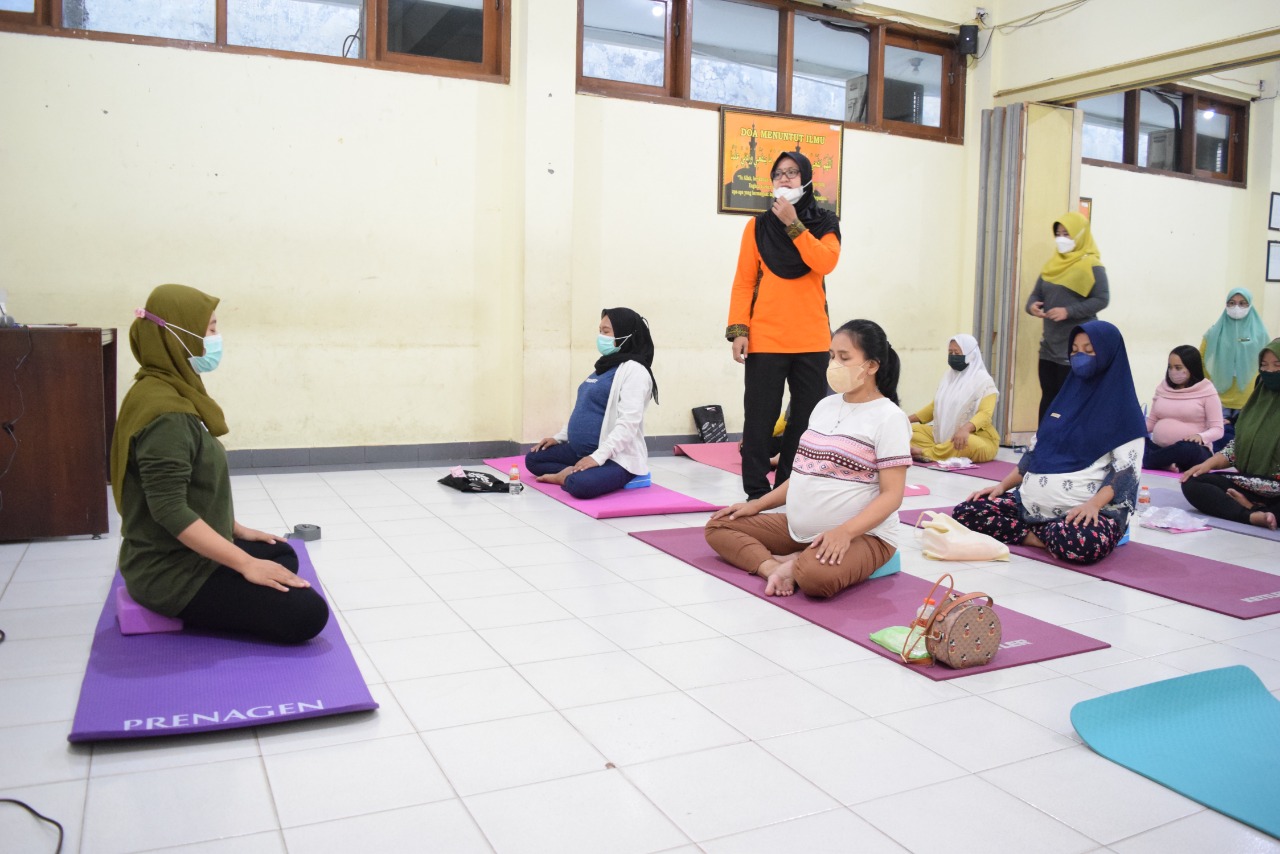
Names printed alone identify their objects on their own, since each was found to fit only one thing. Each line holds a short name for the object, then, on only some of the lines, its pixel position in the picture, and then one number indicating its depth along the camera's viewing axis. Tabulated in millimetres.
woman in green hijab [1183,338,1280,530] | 4734
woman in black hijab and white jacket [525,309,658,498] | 5000
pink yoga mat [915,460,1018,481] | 6071
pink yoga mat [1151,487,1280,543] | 4641
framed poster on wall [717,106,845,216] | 6898
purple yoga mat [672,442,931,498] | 6290
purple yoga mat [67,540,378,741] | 2240
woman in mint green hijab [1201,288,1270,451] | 6914
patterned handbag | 2727
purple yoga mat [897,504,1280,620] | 3467
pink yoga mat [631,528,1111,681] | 2914
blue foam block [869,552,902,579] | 3664
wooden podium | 3928
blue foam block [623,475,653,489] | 5253
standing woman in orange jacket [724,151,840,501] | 4699
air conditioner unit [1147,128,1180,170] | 9430
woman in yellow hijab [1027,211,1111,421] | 6695
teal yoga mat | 2062
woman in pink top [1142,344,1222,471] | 6070
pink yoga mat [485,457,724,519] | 4730
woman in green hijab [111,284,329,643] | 2594
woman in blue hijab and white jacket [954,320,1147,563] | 3961
